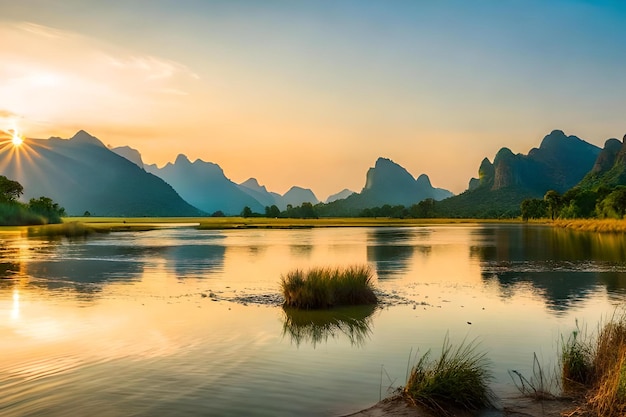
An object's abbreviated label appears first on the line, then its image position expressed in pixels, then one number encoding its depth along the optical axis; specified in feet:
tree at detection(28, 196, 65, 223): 447.83
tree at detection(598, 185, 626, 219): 405.18
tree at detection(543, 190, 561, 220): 590.14
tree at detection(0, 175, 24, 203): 467.52
